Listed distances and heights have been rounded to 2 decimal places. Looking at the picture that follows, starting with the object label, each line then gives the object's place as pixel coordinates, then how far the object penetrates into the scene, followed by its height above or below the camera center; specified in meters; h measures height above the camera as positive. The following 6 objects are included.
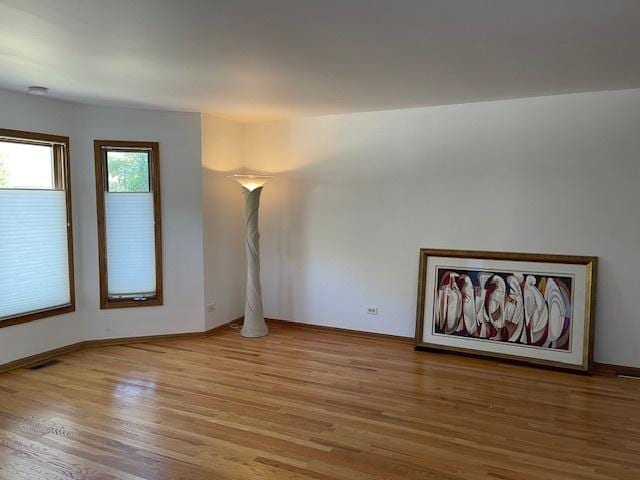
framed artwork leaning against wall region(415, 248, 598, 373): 4.16 -0.89
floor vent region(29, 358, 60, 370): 4.25 -1.42
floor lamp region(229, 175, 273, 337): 5.12 -0.53
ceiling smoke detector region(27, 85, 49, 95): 3.85 +1.00
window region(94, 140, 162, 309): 4.79 -0.12
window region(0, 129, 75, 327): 4.13 -0.16
